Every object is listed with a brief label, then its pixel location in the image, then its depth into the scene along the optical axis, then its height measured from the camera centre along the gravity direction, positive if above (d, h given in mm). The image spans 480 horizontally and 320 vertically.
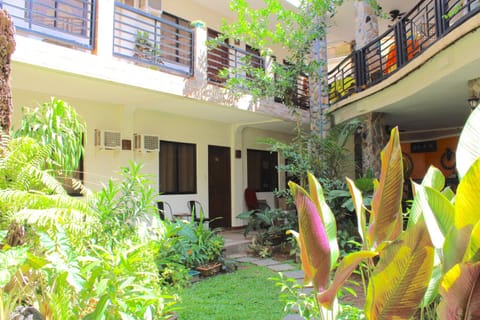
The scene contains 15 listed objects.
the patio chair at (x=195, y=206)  9411 -577
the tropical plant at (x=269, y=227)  7693 -956
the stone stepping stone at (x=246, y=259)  7129 -1476
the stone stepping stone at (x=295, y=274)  5757 -1456
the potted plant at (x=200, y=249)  5867 -1064
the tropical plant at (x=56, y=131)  3941 +600
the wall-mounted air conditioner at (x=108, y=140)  7727 +962
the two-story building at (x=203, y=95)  5656 +1756
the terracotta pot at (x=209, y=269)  5855 -1365
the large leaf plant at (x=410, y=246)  1307 -259
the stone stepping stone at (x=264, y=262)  6770 -1476
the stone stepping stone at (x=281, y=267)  6357 -1472
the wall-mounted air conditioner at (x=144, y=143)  8516 +981
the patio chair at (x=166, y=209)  8633 -598
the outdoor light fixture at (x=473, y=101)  5750 +1278
